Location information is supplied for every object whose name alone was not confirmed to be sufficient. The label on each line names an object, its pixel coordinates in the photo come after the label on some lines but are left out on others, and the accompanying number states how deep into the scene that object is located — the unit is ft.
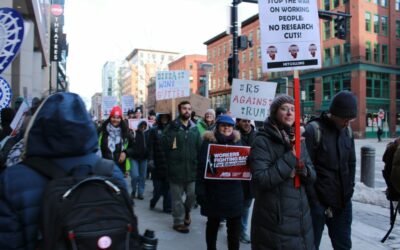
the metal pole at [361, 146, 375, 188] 33.12
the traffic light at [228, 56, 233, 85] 41.08
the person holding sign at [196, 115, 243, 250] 15.94
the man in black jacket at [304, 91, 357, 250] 12.94
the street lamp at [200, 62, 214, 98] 86.79
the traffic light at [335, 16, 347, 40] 51.26
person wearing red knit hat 24.41
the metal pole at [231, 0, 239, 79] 39.09
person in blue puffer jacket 5.58
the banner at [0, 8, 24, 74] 17.57
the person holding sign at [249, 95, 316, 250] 10.58
